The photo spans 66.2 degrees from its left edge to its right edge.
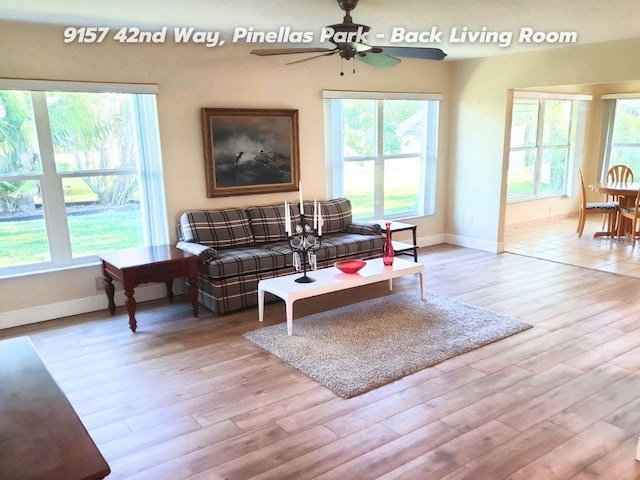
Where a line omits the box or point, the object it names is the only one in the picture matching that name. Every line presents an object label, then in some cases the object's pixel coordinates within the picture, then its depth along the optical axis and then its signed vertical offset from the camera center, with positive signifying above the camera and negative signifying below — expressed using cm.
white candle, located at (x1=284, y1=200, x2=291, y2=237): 368 -60
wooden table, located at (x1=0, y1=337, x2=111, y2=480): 120 -76
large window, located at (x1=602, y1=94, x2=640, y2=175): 796 +7
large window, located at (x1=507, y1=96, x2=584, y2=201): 767 -10
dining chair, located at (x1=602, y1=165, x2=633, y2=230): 729 -56
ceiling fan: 317 +61
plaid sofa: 420 -96
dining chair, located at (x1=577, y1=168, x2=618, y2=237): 667 -97
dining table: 632 -70
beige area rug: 316 -143
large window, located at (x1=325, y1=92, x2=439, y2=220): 576 -12
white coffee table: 371 -109
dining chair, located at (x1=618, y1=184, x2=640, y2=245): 616 -107
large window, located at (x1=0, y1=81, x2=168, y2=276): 397 -23
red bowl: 404 -100
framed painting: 479 -7
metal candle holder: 390 -79
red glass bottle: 430 -97
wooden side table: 383 -97
